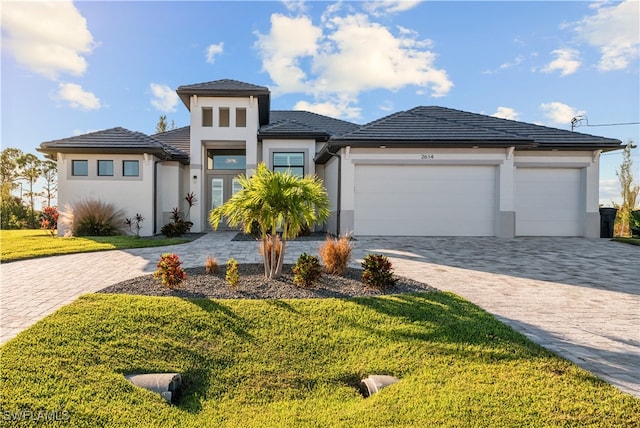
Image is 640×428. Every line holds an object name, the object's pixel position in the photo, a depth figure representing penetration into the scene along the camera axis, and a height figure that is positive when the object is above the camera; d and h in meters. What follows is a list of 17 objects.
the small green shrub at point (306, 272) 5.41 -1.11
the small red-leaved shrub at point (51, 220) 13.20 -0.62
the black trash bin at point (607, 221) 13.69 -0.50
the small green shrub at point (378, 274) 5.39 -1.12
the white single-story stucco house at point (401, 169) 12.73 +1.61
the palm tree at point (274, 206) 5.61 +0.01
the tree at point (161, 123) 29.94 +7.74
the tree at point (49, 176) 22.50 +2.08
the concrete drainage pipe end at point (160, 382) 2.87 -1.61
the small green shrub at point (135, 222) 13.56 -0.70
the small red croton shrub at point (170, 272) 5.12 -1.07
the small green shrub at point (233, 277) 5.23 -1.15
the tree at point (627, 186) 16.67 +1.25
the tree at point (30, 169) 22.08 +2.49
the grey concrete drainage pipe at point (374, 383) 2.94 -1.63
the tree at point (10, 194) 17.61 +0.67
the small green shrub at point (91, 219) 12.74 -0.55
